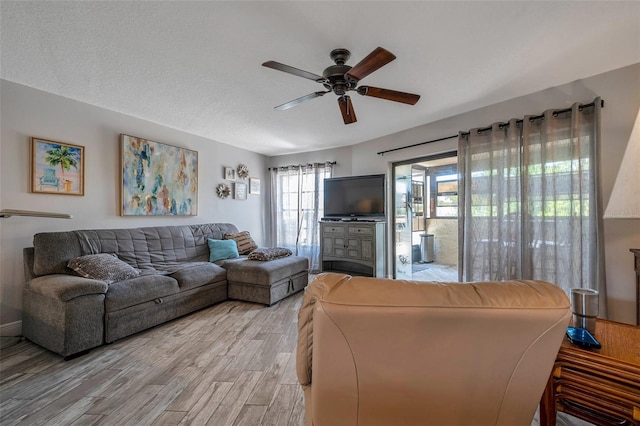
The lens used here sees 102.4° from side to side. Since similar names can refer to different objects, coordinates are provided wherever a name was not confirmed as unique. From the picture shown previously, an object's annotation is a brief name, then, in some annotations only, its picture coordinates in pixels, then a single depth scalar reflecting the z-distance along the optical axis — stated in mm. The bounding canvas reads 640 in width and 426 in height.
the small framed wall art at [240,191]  4879
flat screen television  4182
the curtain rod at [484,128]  2311
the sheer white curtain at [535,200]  2312
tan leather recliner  703
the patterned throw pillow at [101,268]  2416
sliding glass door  4250
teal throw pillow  3805
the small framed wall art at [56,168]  2588
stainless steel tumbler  1183
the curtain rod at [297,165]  4932
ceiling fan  1697
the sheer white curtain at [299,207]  5020
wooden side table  926
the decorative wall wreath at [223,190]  4570
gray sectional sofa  2080
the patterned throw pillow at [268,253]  3568
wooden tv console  3988
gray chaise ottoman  3227
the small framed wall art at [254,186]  5246
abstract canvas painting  3312
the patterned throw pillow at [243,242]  4176
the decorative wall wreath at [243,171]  4961
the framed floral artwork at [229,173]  4705
